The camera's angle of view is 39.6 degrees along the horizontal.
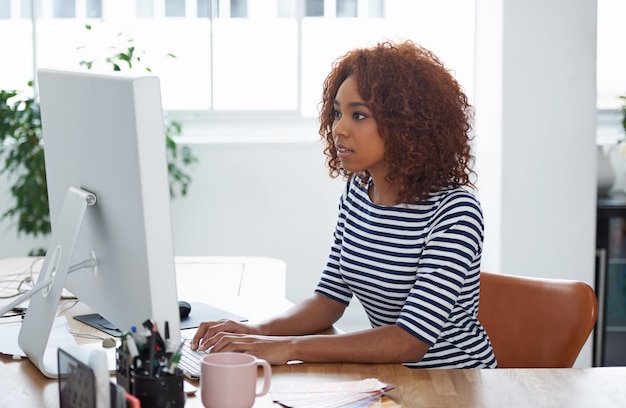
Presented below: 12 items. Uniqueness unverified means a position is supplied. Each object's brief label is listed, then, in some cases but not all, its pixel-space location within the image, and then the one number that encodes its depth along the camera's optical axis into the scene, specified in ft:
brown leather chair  5.74
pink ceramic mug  3.94
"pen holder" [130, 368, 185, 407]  3.64
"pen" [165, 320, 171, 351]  3.72
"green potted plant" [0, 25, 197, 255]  12.39
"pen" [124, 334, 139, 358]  3.70
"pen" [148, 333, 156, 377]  3.64
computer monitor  3.82
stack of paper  4.20
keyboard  4.63
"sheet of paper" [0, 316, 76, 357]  5.17
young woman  5.19
